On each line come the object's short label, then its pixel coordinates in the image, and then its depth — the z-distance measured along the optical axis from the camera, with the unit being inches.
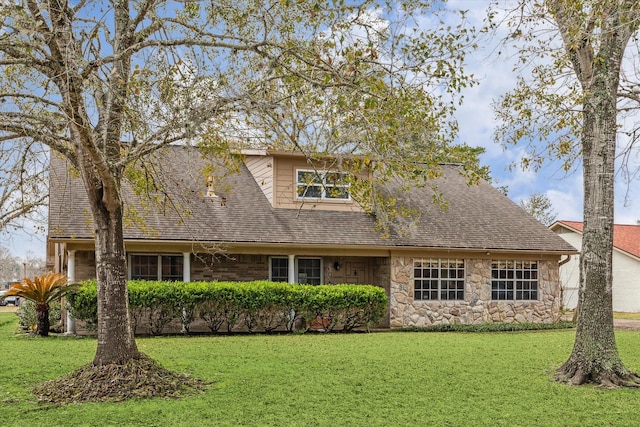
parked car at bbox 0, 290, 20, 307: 1431.1
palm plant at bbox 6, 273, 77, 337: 587.8
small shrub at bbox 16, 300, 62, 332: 639.9
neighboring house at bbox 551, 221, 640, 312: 1067.3
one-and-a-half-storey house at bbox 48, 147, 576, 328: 648.4
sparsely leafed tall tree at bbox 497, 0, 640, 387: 369.1
